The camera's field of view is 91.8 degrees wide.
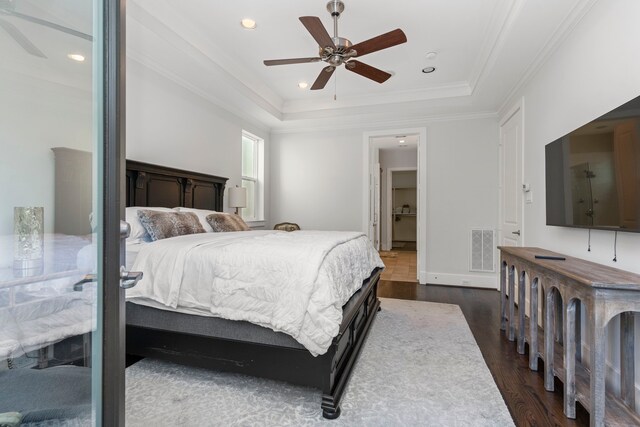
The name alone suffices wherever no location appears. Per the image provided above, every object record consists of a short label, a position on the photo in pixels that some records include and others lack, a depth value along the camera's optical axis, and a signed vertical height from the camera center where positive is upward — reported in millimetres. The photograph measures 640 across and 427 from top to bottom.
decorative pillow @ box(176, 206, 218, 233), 3080 -57
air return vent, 4633 -561
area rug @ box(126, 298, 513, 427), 1659 -1104
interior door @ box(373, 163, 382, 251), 5711 +173
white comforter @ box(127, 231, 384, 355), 1720 -423
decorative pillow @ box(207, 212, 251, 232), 3166 -104
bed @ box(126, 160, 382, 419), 1766 -850
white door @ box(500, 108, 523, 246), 3646 +418
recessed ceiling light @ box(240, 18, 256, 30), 2863 +1774
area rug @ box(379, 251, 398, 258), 7562 -1046
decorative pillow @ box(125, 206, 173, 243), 2381 -131
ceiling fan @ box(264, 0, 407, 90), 2311 +1340
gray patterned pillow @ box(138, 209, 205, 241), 2432 -94
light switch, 3247 +172
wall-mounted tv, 1635 +249
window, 5355 +653
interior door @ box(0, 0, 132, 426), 789 +3
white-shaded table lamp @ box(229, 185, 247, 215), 4262 +200
